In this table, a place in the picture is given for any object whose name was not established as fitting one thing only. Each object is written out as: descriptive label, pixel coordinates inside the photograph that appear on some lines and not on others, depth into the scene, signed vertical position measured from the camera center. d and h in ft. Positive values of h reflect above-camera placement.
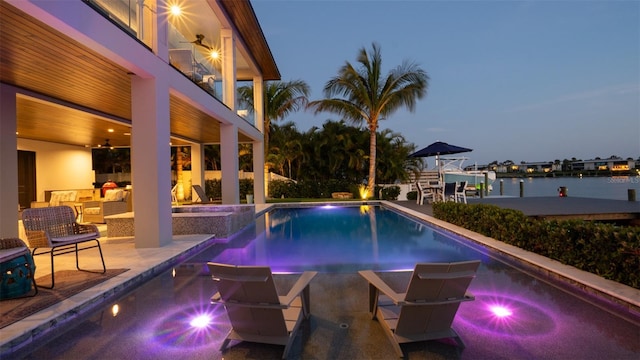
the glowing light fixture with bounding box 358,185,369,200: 60.03 -2.79
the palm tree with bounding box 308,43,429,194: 54.90 +14.35
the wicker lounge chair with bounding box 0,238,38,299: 11.64 -3.01
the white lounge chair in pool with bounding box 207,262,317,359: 8.02 -3.10
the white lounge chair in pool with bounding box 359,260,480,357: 8.19 -3.18
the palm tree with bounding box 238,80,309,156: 63.10 +14.82
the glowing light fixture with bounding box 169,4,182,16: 29.91 +15.27
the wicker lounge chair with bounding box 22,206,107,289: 13.29 -1.98
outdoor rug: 10.54 -4.04
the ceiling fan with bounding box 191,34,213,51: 36.78 +15.31
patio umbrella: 48.49 +3.53
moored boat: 52.12 +0.01
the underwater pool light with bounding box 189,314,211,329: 10.64 -4.54
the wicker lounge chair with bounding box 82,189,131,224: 33.27 -2.52
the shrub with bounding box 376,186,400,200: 60.70 -3.07
